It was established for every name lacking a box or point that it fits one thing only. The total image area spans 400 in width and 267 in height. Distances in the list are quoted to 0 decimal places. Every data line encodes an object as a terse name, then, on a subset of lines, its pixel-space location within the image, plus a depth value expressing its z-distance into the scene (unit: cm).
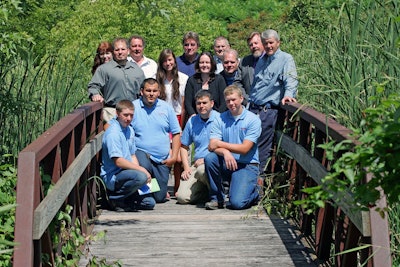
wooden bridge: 515
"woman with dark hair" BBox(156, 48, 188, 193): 1070
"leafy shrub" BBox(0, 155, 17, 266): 568
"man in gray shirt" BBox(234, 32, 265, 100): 1077
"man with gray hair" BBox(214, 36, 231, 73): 1163
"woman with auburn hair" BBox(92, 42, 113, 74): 1116
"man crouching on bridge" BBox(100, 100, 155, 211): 925
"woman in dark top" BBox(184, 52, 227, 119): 1065
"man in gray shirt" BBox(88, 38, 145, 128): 1048
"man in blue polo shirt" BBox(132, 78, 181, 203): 1000
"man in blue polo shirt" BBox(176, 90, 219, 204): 998
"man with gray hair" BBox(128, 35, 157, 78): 1112
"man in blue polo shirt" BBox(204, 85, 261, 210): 954
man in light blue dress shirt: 1009
